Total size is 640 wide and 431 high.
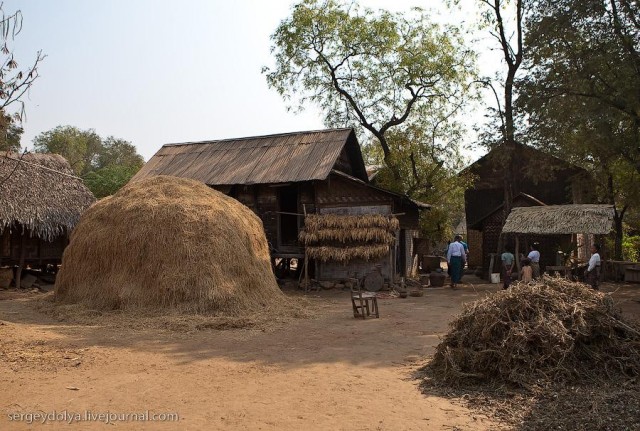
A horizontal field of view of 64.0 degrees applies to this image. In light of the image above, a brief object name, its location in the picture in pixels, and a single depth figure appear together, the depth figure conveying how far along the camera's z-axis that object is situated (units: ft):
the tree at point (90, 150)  117.34
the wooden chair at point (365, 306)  35.40
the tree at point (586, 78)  43.50
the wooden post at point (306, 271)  52.86
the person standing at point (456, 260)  56.34
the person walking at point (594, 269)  42.98
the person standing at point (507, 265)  49.37
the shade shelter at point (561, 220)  49.78
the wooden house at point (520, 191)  61.93
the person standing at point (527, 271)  37.28
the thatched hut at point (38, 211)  50.11
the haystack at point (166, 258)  35.06
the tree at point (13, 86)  23.77
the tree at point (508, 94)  60.23
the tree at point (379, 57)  74.59
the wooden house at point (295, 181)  54.54
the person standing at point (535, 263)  53.21
